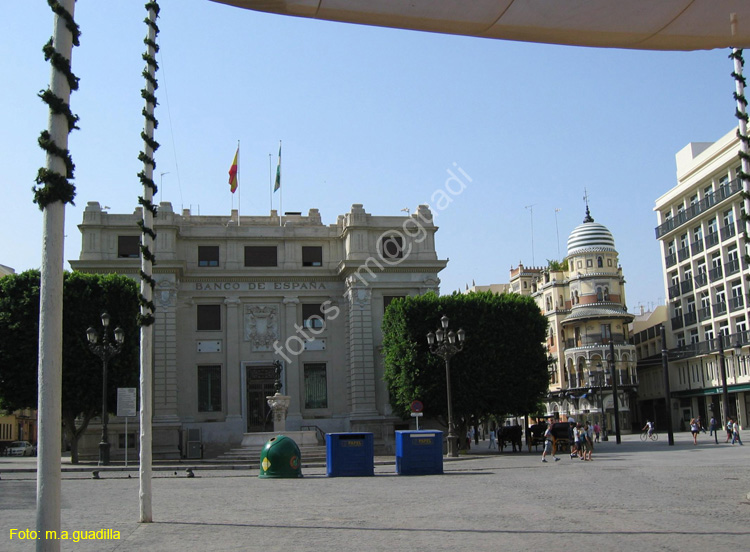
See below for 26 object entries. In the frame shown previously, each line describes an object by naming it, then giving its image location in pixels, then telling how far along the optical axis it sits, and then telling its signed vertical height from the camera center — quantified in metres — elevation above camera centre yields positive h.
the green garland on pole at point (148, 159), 11.73 +3.71
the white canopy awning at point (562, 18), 6.83 +3.37
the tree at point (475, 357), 40.75 +2.02
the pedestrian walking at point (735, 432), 38.27 -2.30
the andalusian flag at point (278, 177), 50.56 +14.34
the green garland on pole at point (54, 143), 7.02 +2.43
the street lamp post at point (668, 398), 40.59 -0.59
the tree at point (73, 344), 35.91 +3.27
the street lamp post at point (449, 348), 32.19 +2.00
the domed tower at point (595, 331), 70.25 +5.32
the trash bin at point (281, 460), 22.81 -1.55
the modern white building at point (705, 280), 54.50 +7.72
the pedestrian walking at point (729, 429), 39.69 -2.25
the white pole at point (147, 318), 11.51 +1.35
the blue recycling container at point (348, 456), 23.62 -1.60
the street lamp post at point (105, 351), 28.33 +2.27
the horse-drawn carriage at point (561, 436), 37.79 -2.13
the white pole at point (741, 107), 12.57 +4.37
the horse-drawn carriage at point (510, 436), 42.56 -2.22
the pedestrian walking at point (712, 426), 40.32 -2.20
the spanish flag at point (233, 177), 49.00 +14.04
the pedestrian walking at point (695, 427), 40.16 -2.10
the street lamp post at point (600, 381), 68.94 +0.77
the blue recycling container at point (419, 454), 23.88 -1.66
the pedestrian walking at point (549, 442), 30.51 -1.92
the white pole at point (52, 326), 7.02 +0.80
